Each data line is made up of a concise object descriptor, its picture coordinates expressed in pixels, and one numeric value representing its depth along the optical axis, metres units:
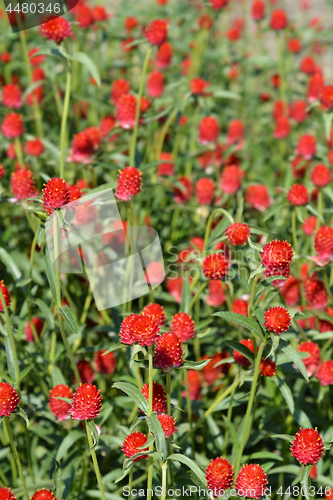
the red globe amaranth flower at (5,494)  1.24
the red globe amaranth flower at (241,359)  1.35
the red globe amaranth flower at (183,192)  1.68
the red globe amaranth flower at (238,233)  1.37
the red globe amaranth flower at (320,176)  1.58
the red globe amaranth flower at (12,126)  1.62
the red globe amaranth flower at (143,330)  1.22
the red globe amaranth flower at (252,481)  1.26
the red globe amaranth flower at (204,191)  1.65
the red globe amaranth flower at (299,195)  1.47
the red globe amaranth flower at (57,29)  1.44
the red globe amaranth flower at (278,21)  2.07
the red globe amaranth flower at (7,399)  1.25
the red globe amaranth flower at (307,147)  1.73
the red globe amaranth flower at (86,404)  1.23
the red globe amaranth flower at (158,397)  1.27
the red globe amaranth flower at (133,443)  1.24
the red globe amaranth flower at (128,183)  1.39
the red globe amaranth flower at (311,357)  1.39
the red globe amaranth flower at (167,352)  1.25
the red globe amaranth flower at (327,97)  1.65
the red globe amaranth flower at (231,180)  1.68
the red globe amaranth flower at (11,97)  1.73
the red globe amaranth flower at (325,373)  1.38
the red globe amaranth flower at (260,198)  1.69
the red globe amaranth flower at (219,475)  1.27
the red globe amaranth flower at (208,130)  1.73
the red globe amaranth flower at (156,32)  1.54
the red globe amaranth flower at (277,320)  1.25
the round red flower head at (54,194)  1.28
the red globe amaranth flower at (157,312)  1.32
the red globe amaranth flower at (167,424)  1.24
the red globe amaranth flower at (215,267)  1.37
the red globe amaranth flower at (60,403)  1.36
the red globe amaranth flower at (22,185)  1.47
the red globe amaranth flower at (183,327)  1.32
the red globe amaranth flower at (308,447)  1.24
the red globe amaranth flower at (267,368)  1.33
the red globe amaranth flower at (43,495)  1.24
